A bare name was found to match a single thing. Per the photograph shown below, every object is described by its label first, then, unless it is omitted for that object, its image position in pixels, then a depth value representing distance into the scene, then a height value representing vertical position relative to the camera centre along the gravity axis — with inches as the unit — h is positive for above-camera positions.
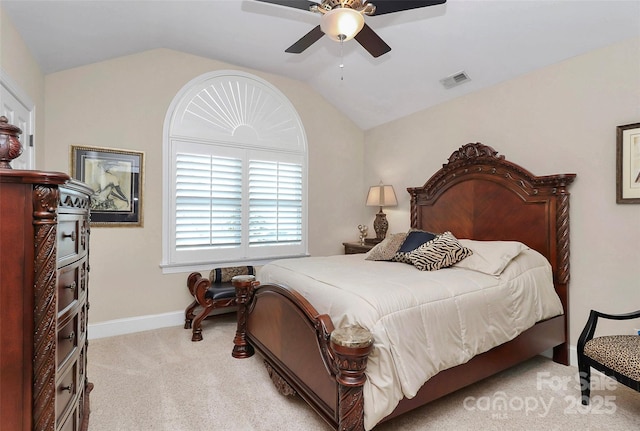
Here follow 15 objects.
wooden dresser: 37.3 -9.9
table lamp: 170.6 +7.8
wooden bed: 64.9 -24.2
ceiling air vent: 129.8 +56.3
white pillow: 95.1 -12.1
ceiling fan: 73.1 +49.1
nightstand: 168.1 -16.9
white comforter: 63.4 -21.8
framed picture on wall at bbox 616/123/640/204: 93.0 +15.6
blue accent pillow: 117.6 -8.9
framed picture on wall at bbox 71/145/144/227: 126.0 +13.7
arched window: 142.9 +19.4
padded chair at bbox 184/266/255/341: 128.3 -31.7
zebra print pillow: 100.7 -12.3
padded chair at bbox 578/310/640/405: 71.8 -32.7
